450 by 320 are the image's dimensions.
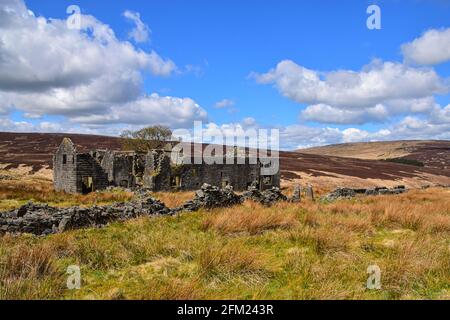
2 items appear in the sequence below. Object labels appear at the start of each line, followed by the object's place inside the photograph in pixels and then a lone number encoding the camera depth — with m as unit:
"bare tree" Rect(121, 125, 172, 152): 51.31
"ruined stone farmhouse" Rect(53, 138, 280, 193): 28.52
